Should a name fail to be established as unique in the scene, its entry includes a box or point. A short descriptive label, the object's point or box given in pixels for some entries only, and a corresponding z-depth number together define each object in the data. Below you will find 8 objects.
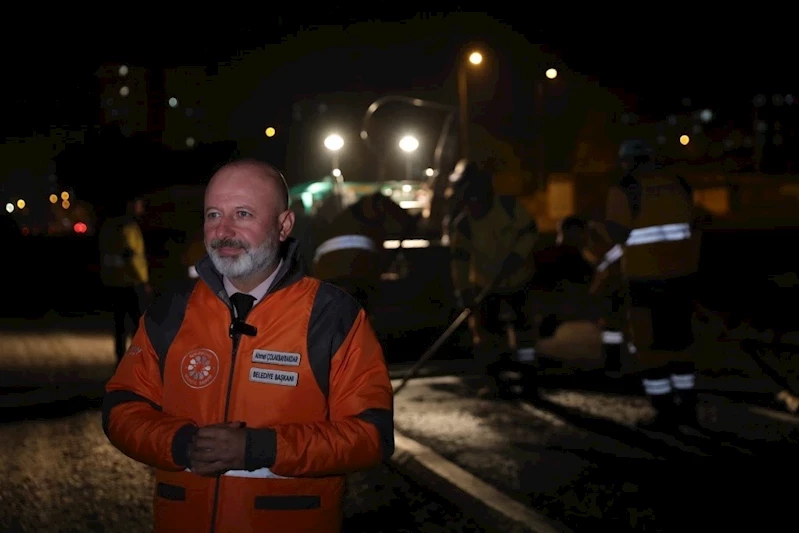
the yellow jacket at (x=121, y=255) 10.16
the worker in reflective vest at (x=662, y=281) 6.70
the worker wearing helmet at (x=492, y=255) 8.32
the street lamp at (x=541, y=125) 27.31
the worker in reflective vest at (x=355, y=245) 7.30
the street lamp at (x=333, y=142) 18.52
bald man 2.41
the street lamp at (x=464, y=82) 24.83
